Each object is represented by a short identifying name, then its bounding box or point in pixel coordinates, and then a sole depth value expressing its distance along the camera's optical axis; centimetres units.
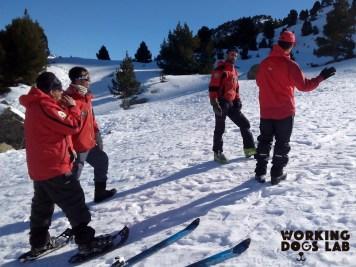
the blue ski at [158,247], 395
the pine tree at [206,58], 4144
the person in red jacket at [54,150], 410
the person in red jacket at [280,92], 545
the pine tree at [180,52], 4097
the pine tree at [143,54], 6331
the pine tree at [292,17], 6973
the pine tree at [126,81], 2997
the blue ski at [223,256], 370
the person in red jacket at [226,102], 721
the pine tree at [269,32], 6189
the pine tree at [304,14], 6963
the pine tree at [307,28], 5924
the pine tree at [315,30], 5794
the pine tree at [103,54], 6969
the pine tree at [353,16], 3700
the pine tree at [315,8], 7176
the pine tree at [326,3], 7338
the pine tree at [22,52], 3181
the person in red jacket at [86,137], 532
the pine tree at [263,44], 6018
